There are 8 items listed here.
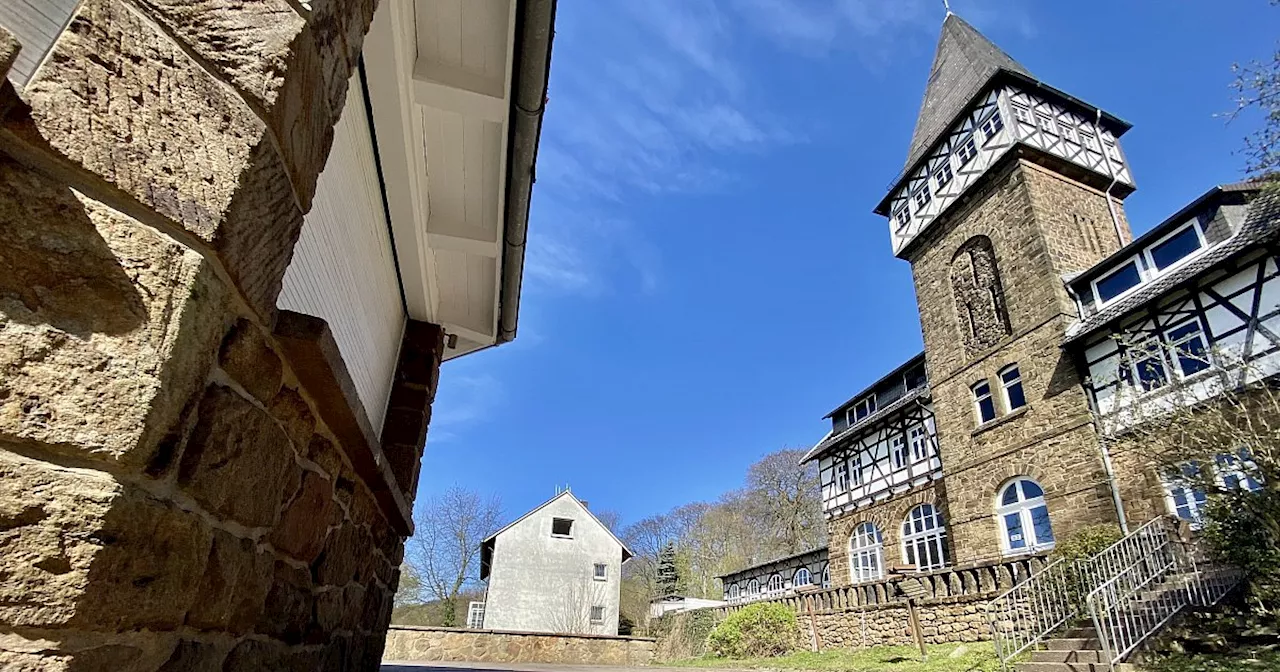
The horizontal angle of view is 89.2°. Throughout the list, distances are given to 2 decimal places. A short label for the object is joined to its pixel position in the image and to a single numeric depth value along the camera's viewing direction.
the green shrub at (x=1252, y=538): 7.16
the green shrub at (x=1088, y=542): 11.34
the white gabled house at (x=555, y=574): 25.19
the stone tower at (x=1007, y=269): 13.91
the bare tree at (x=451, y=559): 28.56
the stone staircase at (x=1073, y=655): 7.77
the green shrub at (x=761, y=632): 16.80
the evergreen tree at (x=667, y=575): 34.19
